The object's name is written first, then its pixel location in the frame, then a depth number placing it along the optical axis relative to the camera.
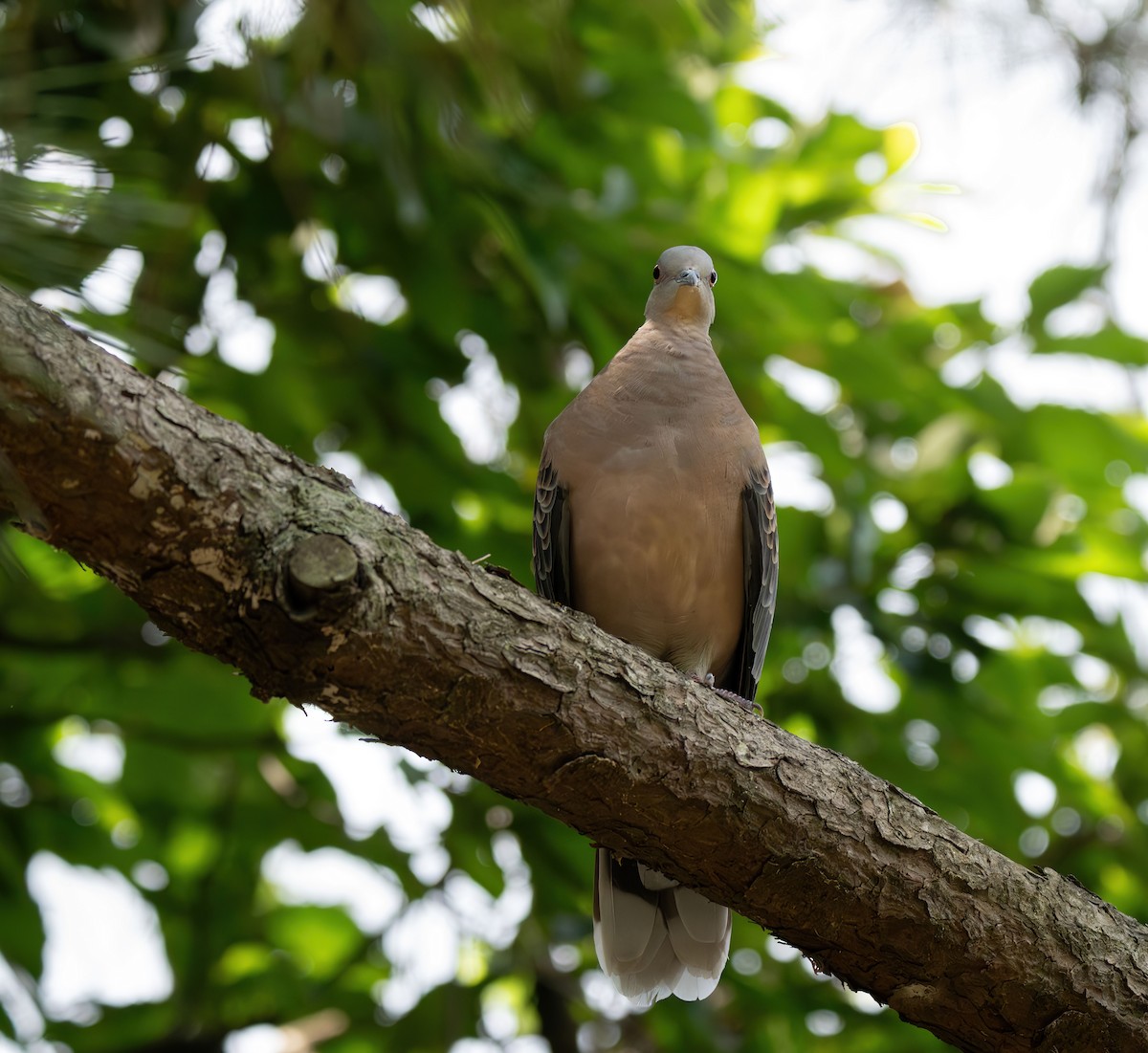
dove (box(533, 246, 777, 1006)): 8.07
